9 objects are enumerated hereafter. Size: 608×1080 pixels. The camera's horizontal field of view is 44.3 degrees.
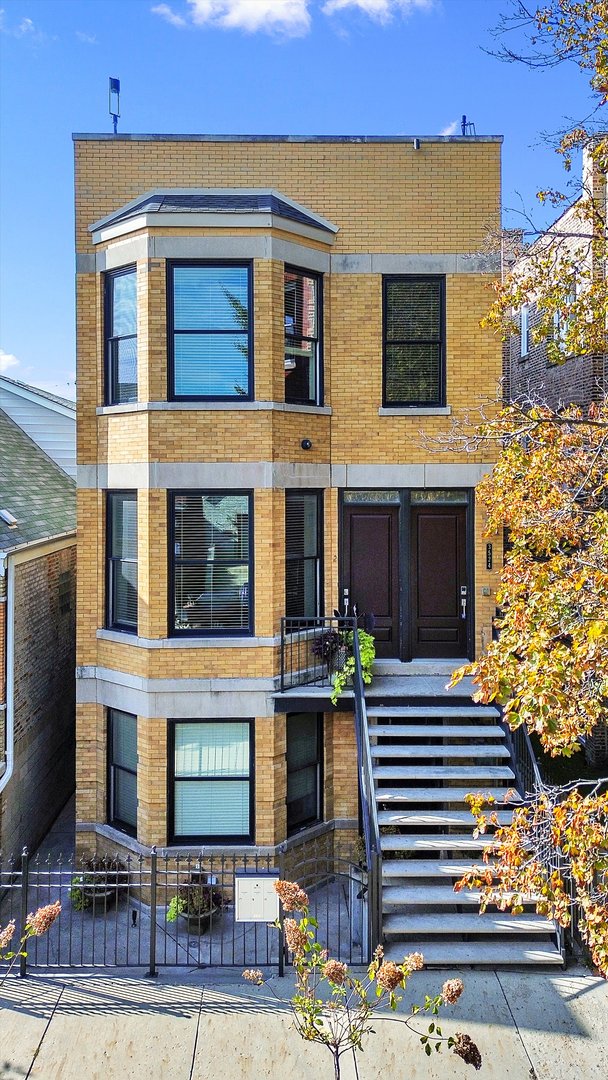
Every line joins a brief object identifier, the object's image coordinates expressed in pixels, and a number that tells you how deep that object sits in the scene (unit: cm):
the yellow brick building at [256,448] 1053
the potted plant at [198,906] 951
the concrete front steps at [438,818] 840
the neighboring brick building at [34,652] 1071
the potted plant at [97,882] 995
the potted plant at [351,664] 1033
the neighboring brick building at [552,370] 1372
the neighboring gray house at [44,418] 1881
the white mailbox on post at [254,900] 826
